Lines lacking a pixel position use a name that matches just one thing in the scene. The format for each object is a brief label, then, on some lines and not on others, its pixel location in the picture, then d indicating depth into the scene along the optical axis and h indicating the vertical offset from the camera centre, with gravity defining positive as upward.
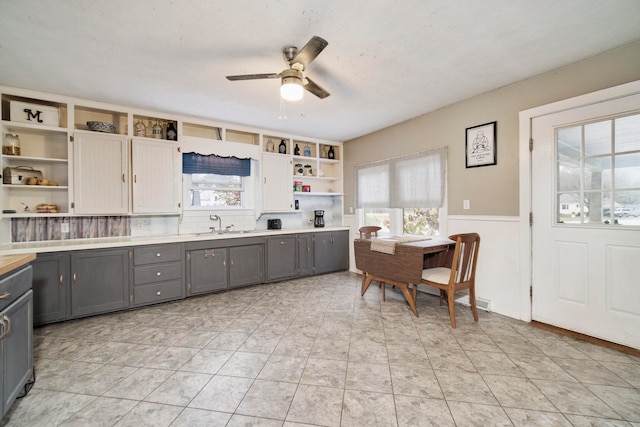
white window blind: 3.33 +0.42
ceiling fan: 1.86 +1.00
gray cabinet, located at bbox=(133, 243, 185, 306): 2.98 -0.71
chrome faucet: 3.88 -0.10
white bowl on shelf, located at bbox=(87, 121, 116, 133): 3.00 +0.99
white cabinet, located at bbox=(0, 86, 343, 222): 2.76 +0.69
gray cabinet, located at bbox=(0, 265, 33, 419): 1.31 -0.66
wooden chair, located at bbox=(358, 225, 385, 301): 3.77 -0.28
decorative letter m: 2.75 +1.03
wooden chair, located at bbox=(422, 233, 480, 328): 2.48 -0.64
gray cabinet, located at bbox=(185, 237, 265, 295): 3.33 -0.69
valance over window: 3.63 +0.69
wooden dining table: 2.67 -0.54
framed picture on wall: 2.80 +0.71
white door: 2.07 -0.09
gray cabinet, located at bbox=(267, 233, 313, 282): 3.94 -0.68
